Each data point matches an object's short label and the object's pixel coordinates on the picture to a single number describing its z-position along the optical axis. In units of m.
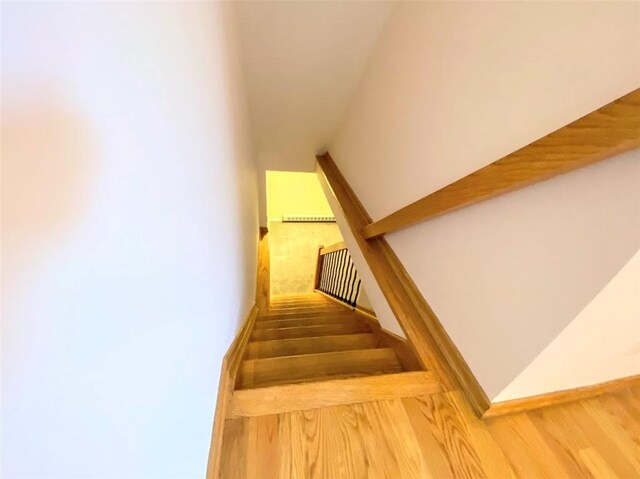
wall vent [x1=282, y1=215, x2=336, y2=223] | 5.14
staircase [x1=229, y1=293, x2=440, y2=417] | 0.89
